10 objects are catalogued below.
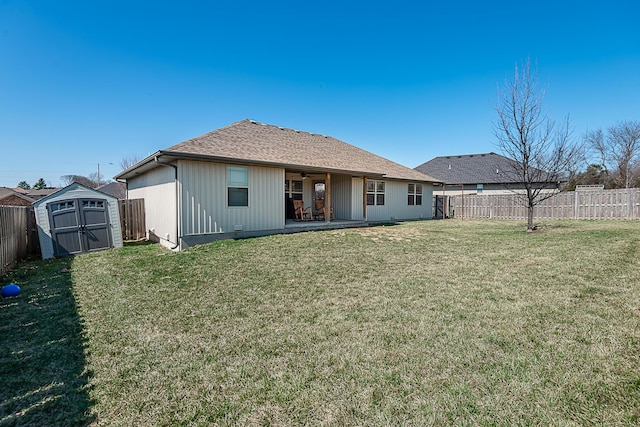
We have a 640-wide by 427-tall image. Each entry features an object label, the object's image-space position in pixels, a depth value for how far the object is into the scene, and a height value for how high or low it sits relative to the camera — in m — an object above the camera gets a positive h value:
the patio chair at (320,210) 13.59 -0.49
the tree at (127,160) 44.44 +6.61
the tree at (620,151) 31.05 +5.09
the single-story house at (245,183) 8.04 +0.63
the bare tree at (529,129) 10.79 +2.62
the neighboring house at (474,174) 24.75 +2.20
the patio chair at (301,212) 12.69 -0.53
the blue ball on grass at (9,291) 4.26 -1.30
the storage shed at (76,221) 7.47 -0.51
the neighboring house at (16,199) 22.94 +0.38
